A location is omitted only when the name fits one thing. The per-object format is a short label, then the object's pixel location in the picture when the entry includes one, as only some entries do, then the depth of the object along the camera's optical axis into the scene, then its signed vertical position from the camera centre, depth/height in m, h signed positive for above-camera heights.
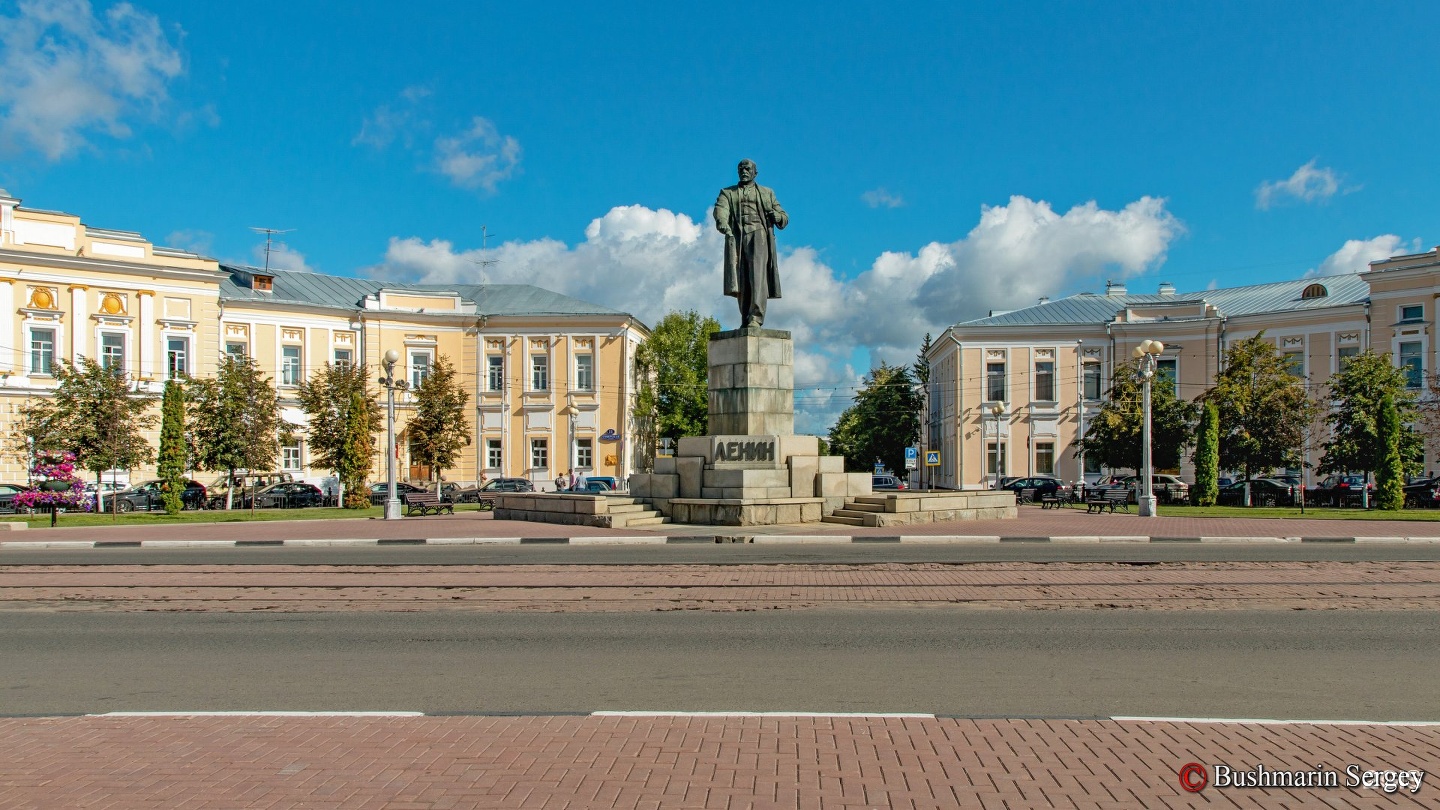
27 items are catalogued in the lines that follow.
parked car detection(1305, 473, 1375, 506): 35.62 -2.35
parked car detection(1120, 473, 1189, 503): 36.78 -2.21
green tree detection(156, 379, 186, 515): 31.89 -0.08
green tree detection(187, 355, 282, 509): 37.09 +0.70
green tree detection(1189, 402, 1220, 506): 35.22 -0.97
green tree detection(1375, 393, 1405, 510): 30.89 -1.12
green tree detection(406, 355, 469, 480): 45.41 +0.72
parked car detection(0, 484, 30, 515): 34.47 -1.96
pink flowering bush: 30.61 -0.99
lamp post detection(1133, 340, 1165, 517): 25.69 +0.88
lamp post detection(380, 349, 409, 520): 26.88 -0.77
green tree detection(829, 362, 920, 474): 75.12 +1.49
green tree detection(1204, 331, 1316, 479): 38.91 +0.59
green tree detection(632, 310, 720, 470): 59.53 +3.06
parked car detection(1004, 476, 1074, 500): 42.47 -2.34
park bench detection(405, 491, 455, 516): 30.44 -2.09
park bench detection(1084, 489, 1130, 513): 35.29 -2.42
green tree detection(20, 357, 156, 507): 33.16 +0.69
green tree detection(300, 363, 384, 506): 38.25 +0.72
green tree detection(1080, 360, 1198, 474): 42.75 +0.31
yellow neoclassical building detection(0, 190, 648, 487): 43.16 +5.60
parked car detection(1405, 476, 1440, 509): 33.75 -2.26
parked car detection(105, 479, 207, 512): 38.91 -2.35
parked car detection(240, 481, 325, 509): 41.03 -2.44
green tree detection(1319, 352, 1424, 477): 36.59 +0.63
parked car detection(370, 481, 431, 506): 39.72 -2.21
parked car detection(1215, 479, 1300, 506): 37.12 -2.39
